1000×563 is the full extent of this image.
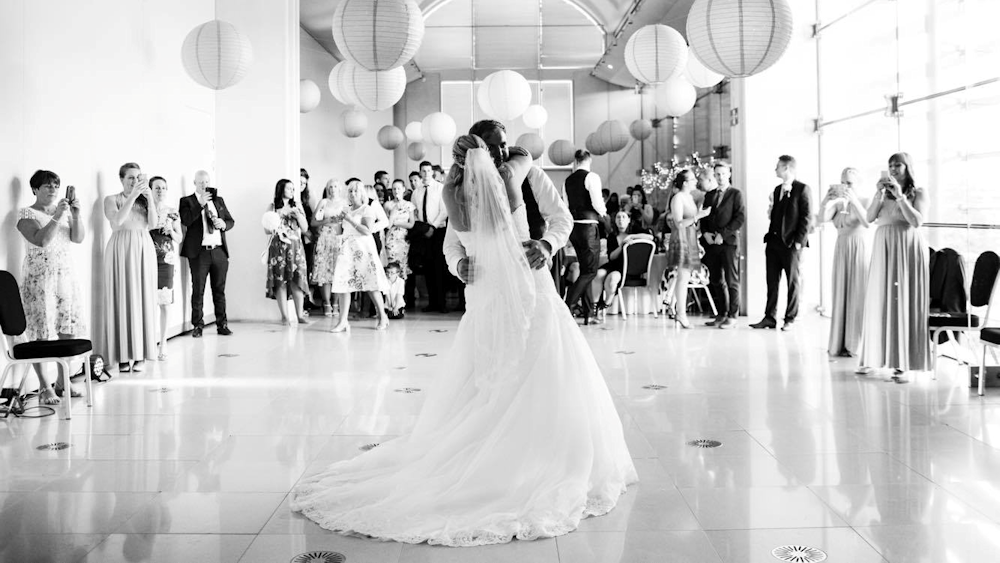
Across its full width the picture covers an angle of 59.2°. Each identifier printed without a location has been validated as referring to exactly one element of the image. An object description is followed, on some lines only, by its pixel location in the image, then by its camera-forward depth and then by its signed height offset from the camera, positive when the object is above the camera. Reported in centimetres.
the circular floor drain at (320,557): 278 -90
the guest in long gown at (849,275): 670 -4
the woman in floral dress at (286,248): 922 +30
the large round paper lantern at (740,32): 566 +156
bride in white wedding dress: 314 -57
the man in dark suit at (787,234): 859 +36
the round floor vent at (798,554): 276 -91
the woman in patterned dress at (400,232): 1022 +50
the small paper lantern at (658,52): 847 +212
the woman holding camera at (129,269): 638 +6
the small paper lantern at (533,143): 1362 +203
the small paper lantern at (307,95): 1094 +226
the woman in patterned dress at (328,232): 942 +47
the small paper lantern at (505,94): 1111 +228
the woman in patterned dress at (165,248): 733 +25
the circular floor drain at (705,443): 424 -84
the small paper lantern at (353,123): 1316 +230
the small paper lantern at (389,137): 1459 +230
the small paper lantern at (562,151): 1491 +207
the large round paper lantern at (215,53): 739 +189
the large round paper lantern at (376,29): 598 +169
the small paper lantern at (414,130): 1566 +258
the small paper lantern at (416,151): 1555 +219
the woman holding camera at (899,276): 578 -5
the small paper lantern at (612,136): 1395 +217
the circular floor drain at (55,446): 432 -83
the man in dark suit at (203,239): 835 +37
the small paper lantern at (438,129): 1348 +224
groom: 346 +23
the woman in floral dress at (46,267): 537 +7
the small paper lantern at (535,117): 1459 +260
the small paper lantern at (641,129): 1419 +231
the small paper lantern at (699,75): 944 +213
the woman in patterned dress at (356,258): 892 +18
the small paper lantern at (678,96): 1091 +220
